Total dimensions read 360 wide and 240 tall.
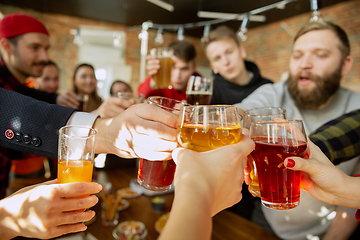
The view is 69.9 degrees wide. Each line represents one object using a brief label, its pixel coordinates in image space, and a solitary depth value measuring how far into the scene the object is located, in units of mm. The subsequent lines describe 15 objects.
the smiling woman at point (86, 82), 1447
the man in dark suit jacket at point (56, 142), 293
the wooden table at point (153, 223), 581
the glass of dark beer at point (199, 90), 550
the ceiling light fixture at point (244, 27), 1266
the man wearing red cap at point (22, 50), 841
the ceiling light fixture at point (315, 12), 921
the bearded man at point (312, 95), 624
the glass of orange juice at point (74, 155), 310
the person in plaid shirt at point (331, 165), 336
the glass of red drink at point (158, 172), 354
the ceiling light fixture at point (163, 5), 2326
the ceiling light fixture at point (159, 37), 1566
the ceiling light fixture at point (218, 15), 2482
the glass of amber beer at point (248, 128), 358
